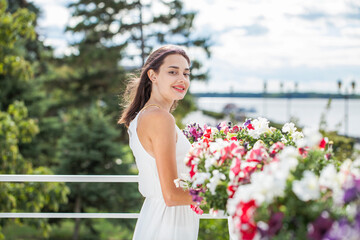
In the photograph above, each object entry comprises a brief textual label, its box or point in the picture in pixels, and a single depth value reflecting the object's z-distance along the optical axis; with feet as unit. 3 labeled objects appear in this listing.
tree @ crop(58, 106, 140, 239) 40.29
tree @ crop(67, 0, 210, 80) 54.70
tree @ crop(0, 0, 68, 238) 18.10
